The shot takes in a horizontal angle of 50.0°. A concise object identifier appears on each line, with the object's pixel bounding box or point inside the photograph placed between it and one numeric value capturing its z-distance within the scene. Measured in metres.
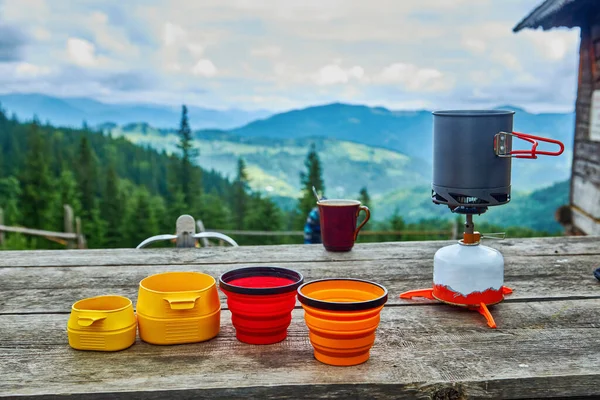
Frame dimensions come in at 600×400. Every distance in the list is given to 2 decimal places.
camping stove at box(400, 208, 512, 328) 1.65
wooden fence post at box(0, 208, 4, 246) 13.18
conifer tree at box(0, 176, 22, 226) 28.62
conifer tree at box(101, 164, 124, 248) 29.06
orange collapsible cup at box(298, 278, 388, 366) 1.28
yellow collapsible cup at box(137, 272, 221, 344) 1.41
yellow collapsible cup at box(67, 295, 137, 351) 1.38
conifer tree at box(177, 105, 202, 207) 29.19
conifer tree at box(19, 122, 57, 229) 27.97
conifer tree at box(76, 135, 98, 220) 31.05
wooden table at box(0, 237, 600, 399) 1.22
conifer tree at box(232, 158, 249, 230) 31.17
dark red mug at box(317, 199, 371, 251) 2.30
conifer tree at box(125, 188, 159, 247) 28.73
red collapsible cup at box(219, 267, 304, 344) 1.39
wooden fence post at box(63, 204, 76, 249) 12.23
